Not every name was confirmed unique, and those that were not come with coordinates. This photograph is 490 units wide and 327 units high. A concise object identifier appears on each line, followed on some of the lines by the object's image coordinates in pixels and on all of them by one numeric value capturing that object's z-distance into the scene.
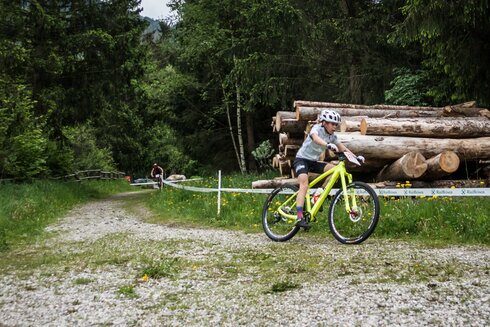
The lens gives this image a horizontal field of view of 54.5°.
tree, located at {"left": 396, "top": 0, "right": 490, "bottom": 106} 10.93
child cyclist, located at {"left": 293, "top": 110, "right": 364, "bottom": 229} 7.59
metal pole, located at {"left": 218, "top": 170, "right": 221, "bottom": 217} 11.64
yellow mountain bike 7.18
